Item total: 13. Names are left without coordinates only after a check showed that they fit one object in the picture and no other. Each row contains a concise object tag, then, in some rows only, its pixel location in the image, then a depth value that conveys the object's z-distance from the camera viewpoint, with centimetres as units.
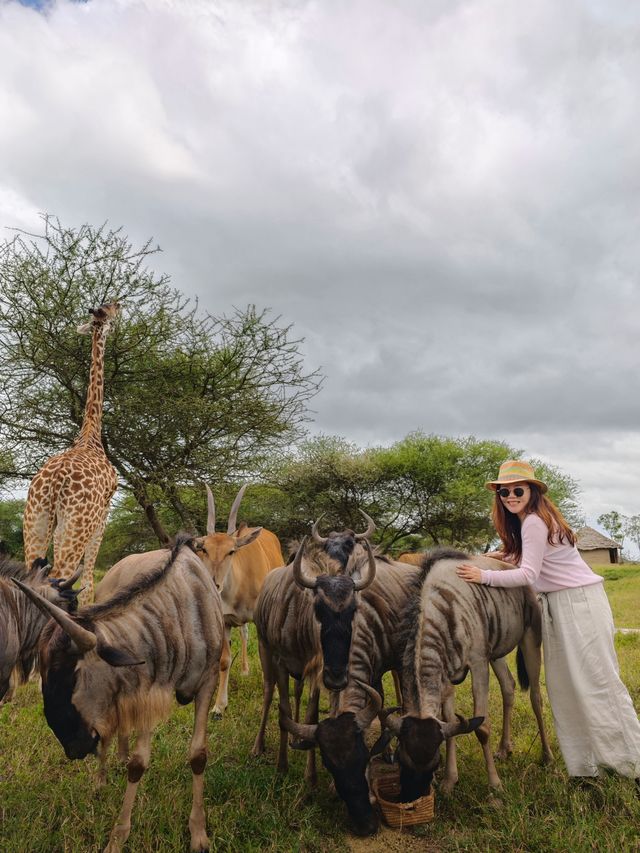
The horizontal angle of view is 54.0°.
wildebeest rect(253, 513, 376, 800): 475
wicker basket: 444
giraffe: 851
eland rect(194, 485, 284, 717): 772
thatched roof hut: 5038
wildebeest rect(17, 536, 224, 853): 383
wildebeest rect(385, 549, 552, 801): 439
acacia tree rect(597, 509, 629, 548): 8831
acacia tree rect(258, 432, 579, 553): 2925
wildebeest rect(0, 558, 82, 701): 489
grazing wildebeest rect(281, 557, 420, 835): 436
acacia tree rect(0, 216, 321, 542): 1533
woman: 496
